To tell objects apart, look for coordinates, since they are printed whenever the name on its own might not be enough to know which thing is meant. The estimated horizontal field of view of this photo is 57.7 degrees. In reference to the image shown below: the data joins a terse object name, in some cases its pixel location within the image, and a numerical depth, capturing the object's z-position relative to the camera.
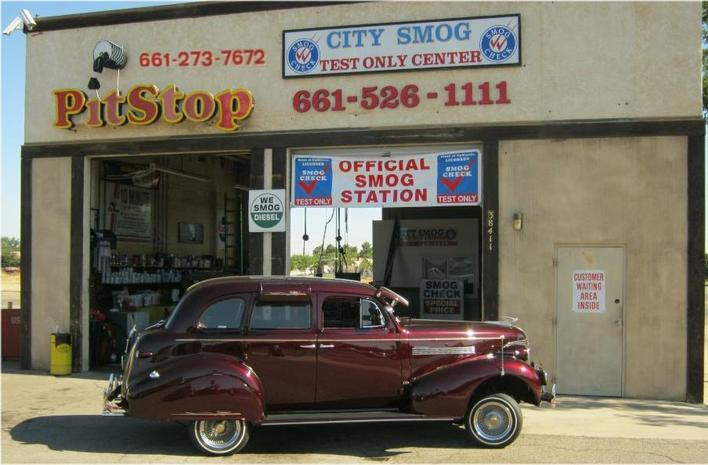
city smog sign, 10.03
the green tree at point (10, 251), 78.12
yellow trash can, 11.00
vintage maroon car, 6.54
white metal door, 9.65
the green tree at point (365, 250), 40.77
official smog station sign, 10.30
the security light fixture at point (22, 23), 11.62
